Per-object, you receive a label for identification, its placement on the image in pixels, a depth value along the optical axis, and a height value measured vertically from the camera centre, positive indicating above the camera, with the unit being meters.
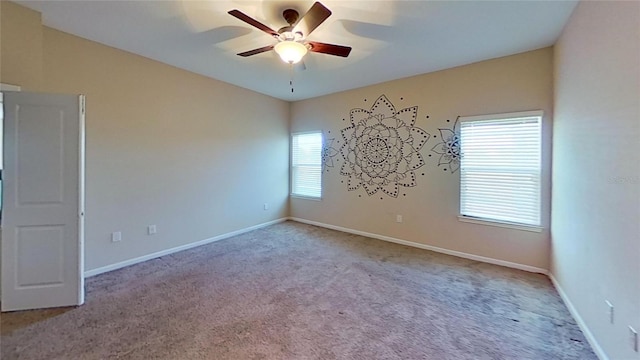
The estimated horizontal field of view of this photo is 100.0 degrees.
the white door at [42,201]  2.41 -0.26
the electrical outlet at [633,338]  1.50 -0.89
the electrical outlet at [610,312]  1.77 -0.87
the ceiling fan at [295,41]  2.26 +1.25
